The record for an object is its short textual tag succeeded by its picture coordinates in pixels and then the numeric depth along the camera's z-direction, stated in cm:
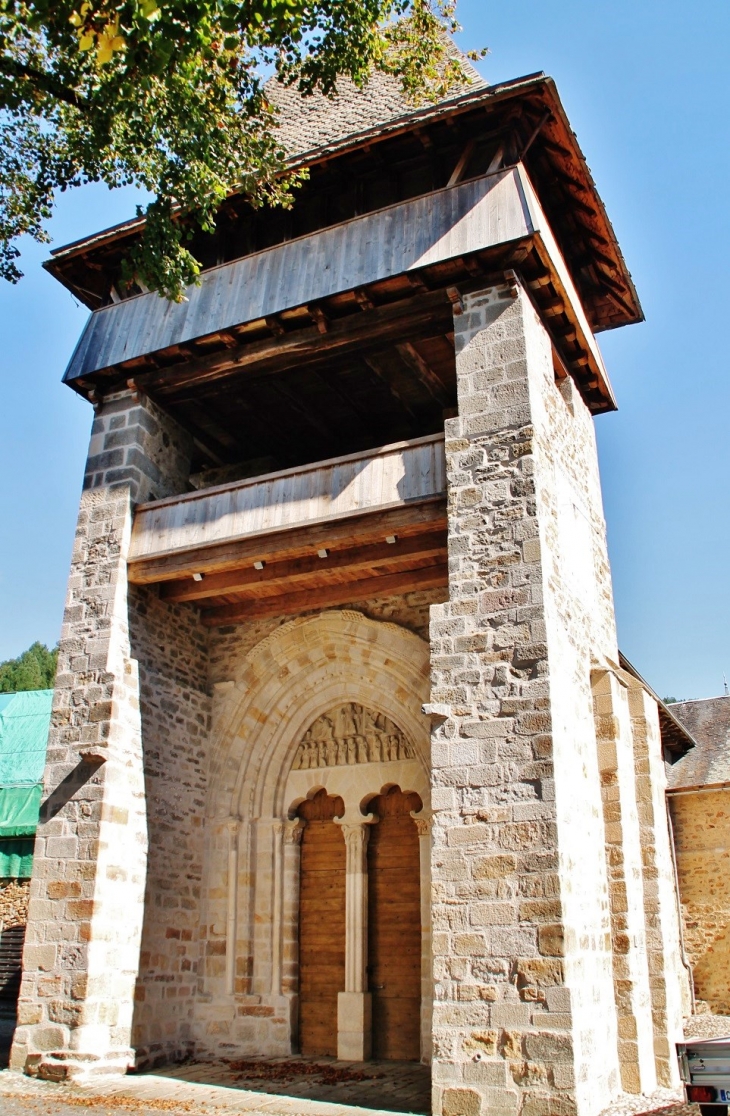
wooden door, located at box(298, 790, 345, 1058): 934
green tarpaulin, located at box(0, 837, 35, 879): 1475
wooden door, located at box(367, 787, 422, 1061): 893
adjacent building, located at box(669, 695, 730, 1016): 1462
